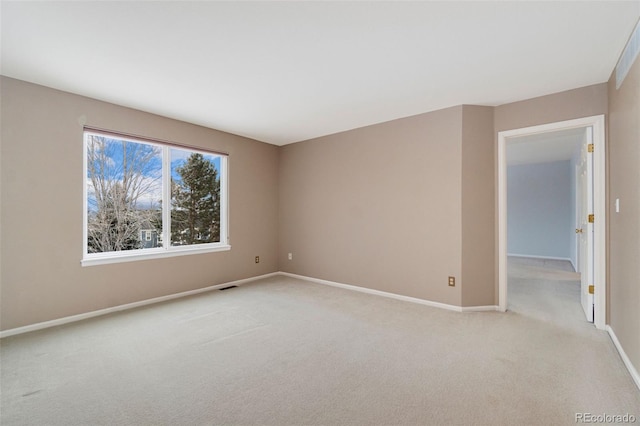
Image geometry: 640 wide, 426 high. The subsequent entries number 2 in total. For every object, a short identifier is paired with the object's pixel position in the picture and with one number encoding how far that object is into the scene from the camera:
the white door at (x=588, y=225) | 2.99
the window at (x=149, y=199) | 3.42
